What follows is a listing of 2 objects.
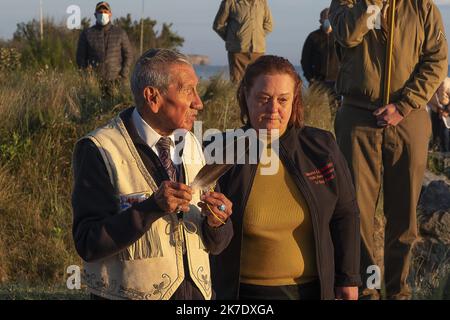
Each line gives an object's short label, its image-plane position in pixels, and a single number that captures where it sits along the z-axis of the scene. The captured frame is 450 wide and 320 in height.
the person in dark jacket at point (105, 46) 12.22
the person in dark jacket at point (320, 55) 12.94
